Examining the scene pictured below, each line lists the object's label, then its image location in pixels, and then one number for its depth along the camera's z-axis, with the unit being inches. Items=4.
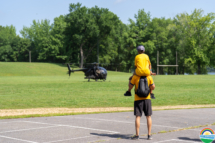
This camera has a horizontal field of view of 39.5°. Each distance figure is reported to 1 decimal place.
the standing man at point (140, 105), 274.4
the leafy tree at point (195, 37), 3570.4
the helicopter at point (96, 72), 1691.7
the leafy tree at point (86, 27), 3651.6
